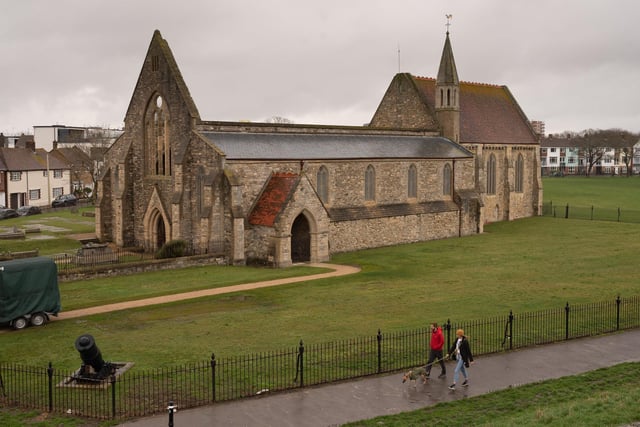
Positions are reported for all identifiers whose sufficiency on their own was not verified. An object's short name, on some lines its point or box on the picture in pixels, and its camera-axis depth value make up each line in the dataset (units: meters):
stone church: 40.41
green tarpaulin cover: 24.48
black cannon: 17.97
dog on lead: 17.80
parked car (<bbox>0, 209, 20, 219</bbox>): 66.06
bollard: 15.01
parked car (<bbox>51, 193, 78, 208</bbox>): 77.47
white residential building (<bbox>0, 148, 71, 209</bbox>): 76.50
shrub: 40.31
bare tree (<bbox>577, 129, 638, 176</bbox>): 142.62
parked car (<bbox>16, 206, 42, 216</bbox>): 68.67
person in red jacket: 18.97
